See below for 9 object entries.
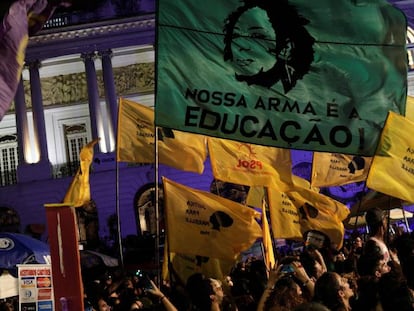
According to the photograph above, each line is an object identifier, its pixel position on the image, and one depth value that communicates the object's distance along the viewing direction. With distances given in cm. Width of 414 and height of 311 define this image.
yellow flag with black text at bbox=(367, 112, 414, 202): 650
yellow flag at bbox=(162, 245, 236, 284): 742
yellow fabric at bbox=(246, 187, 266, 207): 1174
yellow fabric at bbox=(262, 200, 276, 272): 868
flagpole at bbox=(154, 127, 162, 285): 532
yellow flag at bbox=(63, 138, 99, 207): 900
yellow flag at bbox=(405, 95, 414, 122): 1049
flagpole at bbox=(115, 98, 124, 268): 797
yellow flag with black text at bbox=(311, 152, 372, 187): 1159
